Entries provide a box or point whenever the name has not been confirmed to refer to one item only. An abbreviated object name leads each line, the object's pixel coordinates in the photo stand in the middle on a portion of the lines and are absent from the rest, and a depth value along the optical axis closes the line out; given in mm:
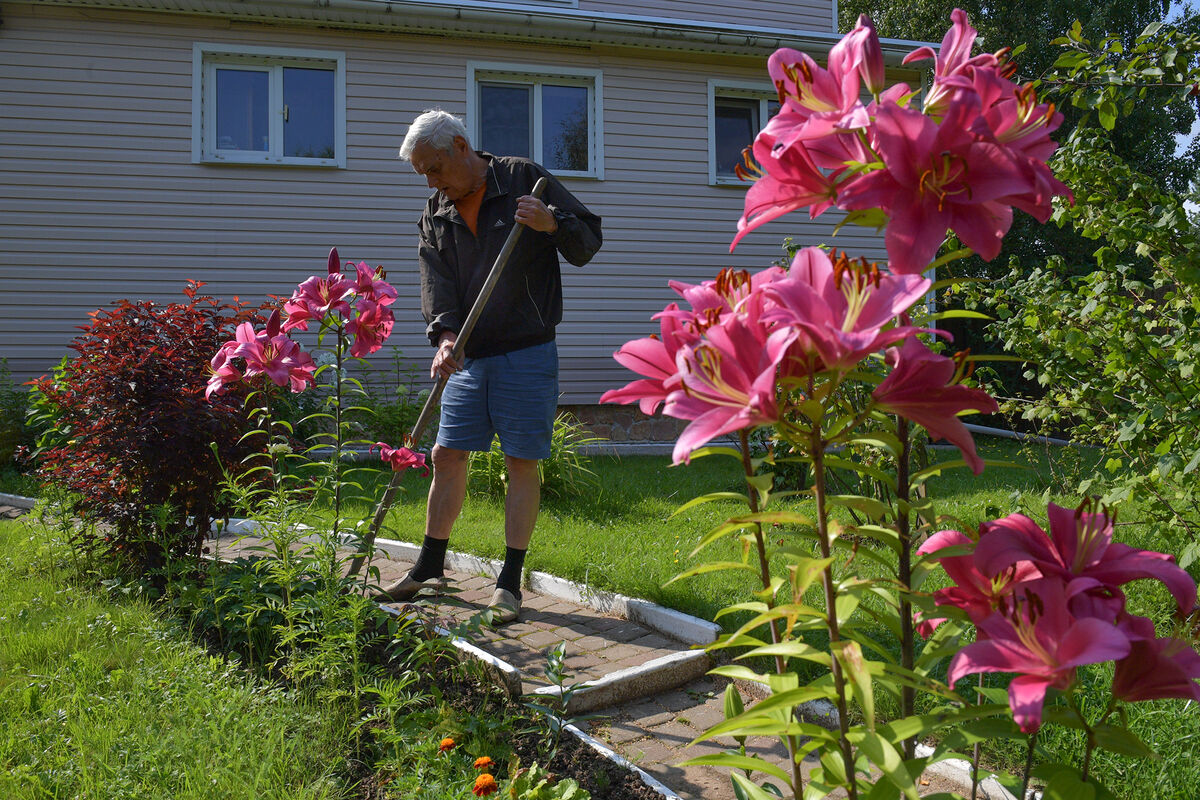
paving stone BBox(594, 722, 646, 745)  2734
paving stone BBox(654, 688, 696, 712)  3006
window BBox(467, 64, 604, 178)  10023
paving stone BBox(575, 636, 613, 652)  3418
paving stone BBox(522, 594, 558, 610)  4031
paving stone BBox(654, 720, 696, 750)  2719
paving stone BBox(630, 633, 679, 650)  3445
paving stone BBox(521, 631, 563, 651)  3420
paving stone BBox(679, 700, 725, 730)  2850
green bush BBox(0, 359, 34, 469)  8102
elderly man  3734
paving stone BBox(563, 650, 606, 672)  3193
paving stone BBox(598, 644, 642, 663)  3299
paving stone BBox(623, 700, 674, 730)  2873
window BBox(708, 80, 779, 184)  10734
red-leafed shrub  4047
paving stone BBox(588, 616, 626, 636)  3686
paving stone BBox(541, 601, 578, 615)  3939
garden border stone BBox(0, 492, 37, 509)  6465
